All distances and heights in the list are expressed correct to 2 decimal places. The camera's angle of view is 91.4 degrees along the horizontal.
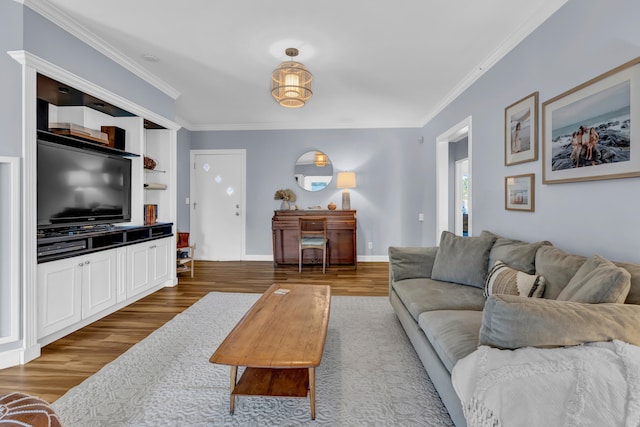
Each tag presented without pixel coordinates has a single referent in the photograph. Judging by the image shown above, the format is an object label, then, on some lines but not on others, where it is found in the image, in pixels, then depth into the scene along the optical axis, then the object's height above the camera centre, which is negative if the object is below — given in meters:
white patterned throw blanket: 0.93 -0.54
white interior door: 5.82 +0.14
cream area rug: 1.57 -1.03
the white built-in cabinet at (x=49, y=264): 2.08 -0.43
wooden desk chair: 4.79 -0.41
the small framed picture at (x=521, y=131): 2.42 +0.68
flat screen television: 2.43 +0.22
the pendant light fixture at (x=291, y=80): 2.94 +1.25
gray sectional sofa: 1.07 -0.40
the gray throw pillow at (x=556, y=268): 1.66 -0.31
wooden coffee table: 1.41 -0.66
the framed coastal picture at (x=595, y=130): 1.63 +0.50
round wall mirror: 5.70 +0.76
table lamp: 5.41 +0.52
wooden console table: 5.23 -0.43
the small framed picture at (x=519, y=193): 2.48 +0.17
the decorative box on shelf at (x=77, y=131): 2.60 +0.69
